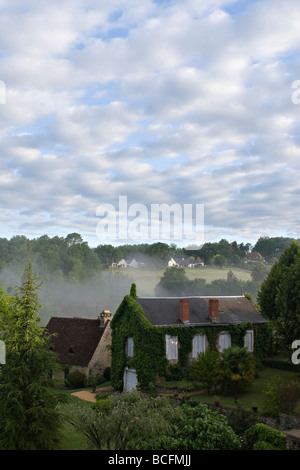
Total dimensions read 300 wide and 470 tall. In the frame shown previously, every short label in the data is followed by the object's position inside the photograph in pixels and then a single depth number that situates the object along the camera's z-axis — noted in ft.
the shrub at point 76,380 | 131.03
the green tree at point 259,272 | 345.84
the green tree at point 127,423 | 57.52
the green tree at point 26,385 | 67.05
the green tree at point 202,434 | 56.75
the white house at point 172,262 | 417.92
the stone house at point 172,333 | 112.78
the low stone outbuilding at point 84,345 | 135.85
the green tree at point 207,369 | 101.86
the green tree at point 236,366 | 100.27
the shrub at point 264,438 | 64.18
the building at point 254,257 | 464.40
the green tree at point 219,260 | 419.74
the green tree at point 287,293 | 112.88
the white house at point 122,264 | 437.01
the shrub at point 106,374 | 137.59
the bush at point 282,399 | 81.15
